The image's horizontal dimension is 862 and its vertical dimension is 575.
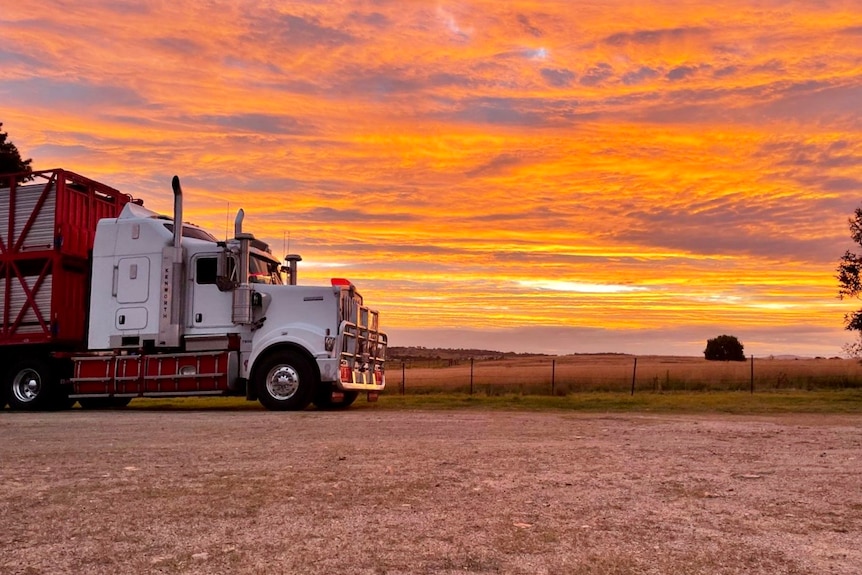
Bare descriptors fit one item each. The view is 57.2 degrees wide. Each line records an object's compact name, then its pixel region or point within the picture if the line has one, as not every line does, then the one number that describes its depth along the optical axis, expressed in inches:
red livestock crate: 710.5
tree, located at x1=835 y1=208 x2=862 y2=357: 1255.5
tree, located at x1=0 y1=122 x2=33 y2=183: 1169.7
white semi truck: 655.1
